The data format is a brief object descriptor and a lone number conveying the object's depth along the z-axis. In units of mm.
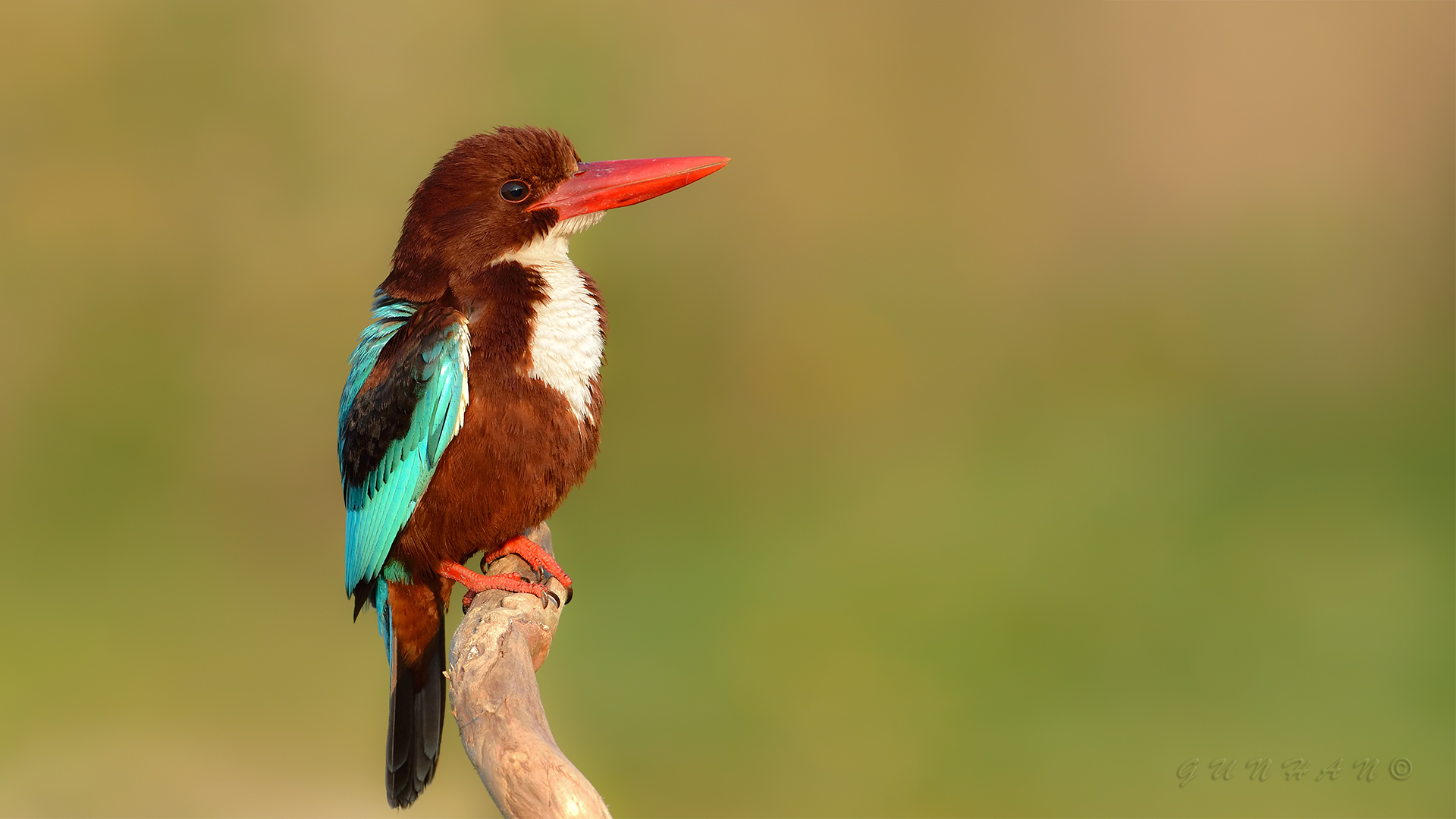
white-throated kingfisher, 8003
